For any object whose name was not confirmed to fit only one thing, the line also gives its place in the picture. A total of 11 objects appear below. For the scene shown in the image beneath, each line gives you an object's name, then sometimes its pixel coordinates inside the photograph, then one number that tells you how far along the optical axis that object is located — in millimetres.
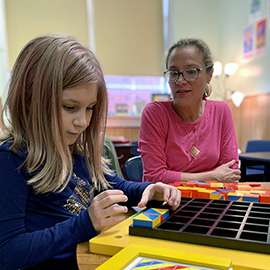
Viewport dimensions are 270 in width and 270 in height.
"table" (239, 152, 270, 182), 2156
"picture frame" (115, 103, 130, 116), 5465
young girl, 708
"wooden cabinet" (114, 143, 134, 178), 3799
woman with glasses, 1537
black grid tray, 596
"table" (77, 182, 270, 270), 561
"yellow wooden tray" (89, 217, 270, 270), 536
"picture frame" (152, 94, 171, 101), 5497
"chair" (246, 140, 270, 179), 3150
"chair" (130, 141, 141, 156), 3220
